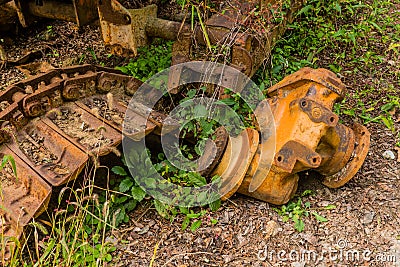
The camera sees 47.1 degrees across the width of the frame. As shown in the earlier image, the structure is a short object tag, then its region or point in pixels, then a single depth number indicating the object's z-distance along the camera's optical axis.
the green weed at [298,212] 3.01
